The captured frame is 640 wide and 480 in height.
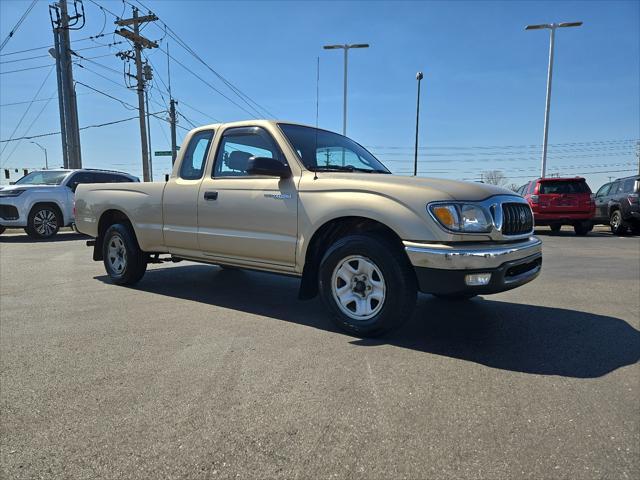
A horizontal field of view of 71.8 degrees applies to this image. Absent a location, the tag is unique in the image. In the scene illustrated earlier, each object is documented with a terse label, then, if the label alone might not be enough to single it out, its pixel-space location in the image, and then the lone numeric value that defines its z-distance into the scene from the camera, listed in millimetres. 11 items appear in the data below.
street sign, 25491
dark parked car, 12953
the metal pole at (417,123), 25406
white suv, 11172
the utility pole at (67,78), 18453
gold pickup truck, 3311
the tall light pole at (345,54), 24322
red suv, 12961
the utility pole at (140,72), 24672
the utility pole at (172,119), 32772
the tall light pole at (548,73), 22266
